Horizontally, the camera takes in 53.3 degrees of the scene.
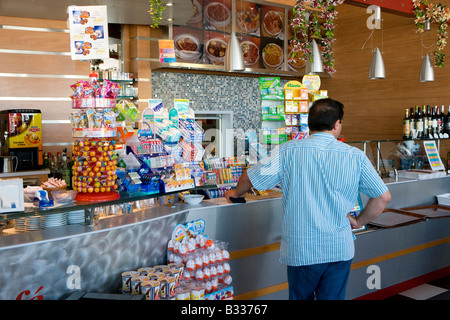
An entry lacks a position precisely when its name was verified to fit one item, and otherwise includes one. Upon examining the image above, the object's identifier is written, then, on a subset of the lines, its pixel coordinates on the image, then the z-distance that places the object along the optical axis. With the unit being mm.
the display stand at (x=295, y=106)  5776
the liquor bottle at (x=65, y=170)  6477
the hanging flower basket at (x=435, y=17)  5930
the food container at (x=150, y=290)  2603
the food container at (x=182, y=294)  2812
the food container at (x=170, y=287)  2707
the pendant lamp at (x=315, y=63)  5500
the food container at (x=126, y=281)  2681
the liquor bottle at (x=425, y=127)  6077
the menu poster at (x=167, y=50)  4547
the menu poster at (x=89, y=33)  3398
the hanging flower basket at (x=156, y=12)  4594
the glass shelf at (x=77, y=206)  2389
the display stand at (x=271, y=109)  5781
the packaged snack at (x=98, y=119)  2730
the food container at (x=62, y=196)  2652
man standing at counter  2555
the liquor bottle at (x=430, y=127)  6059
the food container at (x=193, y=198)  3421
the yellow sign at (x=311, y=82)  5926
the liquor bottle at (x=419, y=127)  6078
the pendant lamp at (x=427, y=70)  6227
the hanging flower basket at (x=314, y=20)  4734
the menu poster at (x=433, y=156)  5496
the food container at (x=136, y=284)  2631
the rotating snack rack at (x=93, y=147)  2729
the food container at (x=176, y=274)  2814
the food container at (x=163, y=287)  2684
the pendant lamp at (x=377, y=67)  5902
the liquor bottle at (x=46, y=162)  6468
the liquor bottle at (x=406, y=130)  6191
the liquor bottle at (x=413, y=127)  6121
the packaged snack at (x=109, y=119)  2764
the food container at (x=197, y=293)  2891
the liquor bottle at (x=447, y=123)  6230
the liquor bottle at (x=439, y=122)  6066
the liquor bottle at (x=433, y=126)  6039
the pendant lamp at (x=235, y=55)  5160
